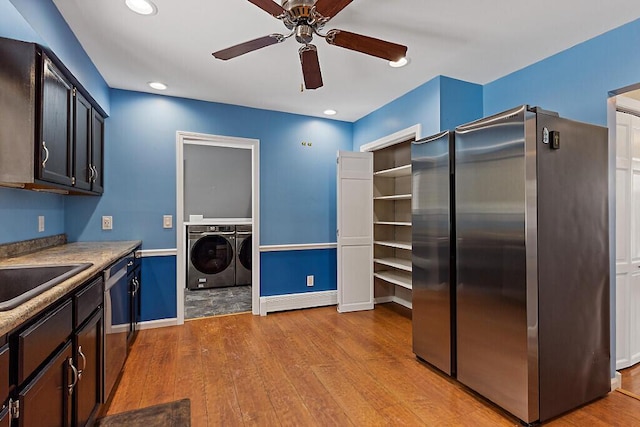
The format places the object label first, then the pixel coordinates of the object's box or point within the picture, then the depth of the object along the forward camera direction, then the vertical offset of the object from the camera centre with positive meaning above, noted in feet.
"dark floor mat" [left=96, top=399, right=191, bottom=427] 6.03 -3.88
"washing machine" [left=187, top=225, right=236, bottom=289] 15.80 -2.02
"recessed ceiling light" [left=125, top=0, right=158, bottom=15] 6.23 +4.13
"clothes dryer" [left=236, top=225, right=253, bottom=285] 16.58 -1.99
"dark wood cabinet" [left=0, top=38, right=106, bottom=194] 5.40 +1.79
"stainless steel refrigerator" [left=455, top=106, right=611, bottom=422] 5.83 -0.90
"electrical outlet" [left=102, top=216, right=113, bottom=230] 10.42 -0.23
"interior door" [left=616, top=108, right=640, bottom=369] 7.82 -0.62
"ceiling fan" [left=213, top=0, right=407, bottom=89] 5.18 +3.28
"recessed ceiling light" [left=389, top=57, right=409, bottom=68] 8.64 +4.15
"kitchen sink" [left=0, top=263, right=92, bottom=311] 5.27 -1.00
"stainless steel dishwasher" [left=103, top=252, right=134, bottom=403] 6.35 -2.30
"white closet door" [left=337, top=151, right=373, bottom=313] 12.59 -0.61
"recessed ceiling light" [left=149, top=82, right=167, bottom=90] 10.19 +4.19
